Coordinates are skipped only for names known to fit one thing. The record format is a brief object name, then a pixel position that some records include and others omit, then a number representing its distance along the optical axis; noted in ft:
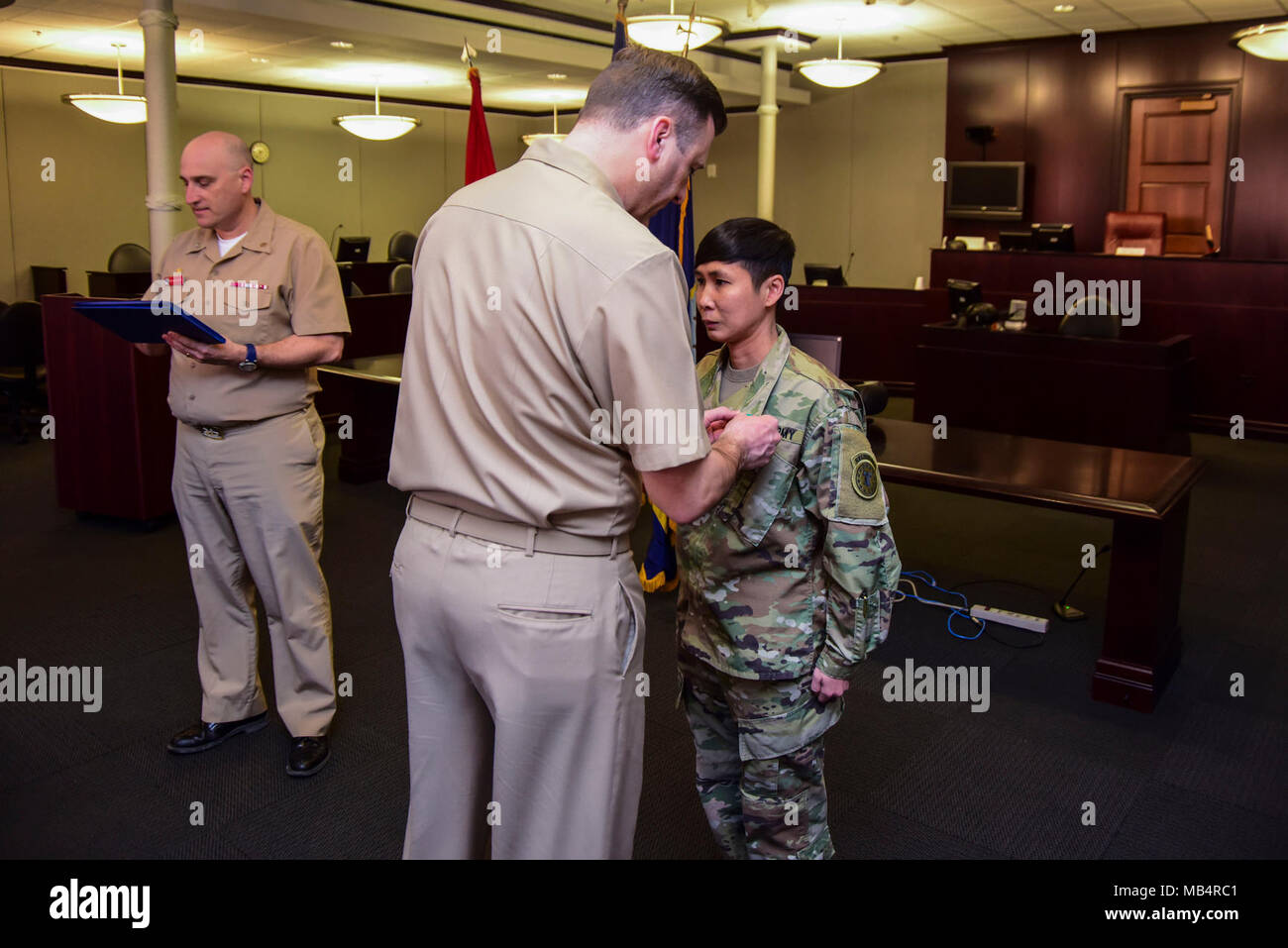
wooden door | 30.99
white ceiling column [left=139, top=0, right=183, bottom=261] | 18.02
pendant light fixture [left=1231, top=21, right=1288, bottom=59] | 23.63
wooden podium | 17.06
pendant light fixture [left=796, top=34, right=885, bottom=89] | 27.91
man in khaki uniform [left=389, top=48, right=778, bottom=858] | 4.37
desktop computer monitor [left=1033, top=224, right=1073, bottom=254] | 29.60
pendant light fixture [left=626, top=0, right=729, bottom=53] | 23.31
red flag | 14.99
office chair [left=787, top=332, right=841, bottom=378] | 12.09
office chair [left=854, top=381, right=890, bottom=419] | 12.78
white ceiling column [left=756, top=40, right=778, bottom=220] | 32.22
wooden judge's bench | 22.48
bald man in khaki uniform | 8.87
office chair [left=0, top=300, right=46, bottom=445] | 23.65
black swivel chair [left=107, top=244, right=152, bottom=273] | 32.58
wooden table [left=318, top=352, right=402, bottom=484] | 20.10
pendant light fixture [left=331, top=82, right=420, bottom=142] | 34.01
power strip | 12.83
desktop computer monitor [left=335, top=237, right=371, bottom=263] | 36.40
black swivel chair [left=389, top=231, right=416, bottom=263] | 39.42
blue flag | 13.23
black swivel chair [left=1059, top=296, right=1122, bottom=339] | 22.89
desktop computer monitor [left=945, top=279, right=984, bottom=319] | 24.71
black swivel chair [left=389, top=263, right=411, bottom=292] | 27.58
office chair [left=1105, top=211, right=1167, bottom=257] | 30.73
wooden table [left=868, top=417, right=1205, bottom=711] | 10.41
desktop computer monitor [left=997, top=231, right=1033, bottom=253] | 31.45
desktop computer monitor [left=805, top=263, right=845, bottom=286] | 33.35
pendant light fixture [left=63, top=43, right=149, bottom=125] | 28.37
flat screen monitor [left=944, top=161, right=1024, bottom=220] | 33.32
